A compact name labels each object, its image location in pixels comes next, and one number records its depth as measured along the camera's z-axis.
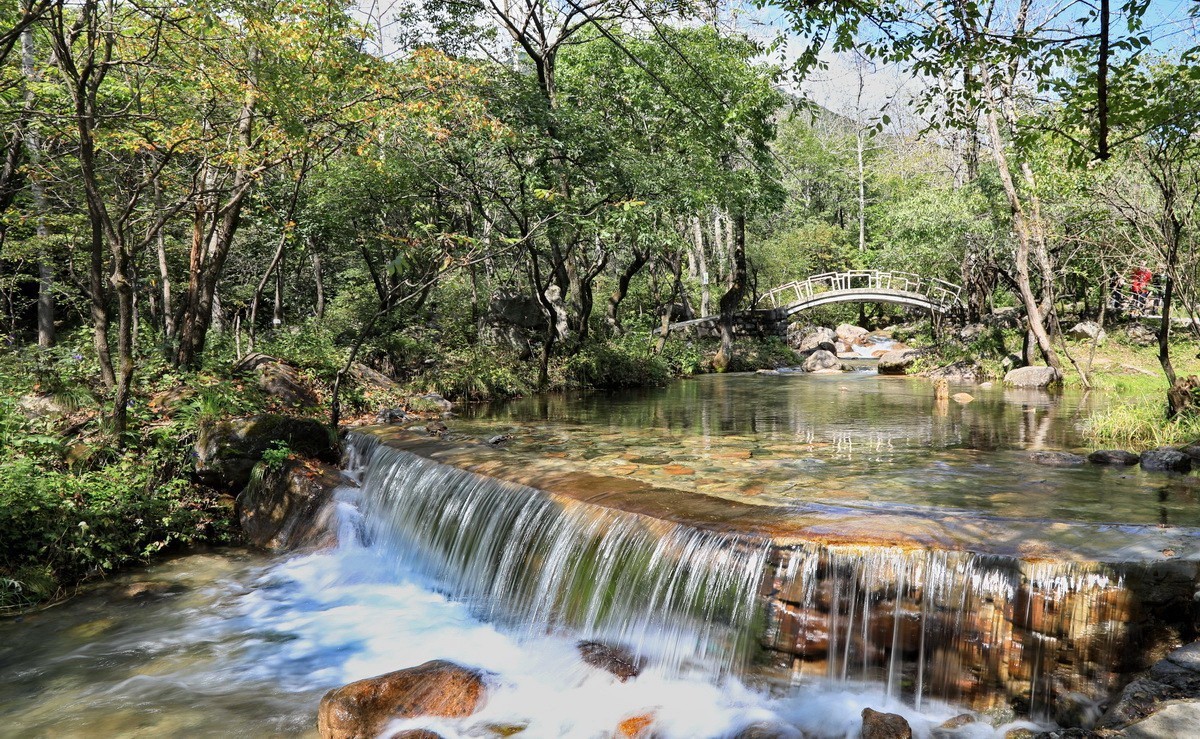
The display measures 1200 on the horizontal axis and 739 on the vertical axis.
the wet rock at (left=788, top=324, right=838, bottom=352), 31.86
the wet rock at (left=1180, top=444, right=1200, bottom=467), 8.28
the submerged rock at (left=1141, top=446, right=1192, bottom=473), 7.87
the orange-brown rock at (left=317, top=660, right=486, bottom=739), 4.68
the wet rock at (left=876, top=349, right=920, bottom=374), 24.92
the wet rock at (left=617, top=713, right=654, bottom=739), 4.69
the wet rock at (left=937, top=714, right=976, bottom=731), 4.27
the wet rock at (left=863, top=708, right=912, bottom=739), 4.03
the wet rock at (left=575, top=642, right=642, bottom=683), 5.38
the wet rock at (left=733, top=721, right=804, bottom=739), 4.31
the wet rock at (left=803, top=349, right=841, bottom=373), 27.11
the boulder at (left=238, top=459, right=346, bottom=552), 8.52
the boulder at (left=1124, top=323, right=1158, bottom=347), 22.92
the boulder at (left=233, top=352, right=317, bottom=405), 11.65
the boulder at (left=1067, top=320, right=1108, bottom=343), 23.11
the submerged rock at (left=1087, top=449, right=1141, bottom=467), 8.34
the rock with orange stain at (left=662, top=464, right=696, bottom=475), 8.41
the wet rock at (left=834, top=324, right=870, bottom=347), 34.78
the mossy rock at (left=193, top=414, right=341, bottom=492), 8.82
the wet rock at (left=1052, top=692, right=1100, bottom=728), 4.14
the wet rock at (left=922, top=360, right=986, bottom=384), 21.31
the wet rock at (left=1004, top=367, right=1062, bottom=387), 18.02
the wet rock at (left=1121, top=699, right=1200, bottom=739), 3.16
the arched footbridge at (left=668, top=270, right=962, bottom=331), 28.55
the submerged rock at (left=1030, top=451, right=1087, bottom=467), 8.45
